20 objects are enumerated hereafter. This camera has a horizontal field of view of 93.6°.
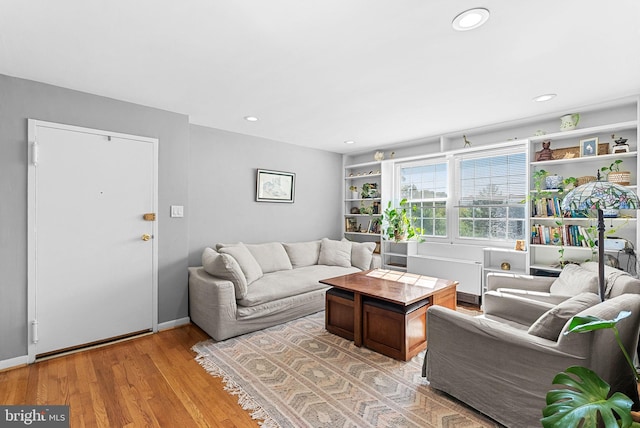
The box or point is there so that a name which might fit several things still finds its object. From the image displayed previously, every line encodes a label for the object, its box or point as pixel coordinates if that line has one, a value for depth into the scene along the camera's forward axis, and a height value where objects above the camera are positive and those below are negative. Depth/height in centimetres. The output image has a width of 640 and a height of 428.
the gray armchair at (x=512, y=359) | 150 -81
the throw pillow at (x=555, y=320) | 160 -57
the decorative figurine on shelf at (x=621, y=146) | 290 +67
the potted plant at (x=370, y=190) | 516 +41
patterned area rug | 181 -122
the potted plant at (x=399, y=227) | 459 -20
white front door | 251 -22
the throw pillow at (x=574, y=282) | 223 -53
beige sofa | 289 -78
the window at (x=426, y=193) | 451 +33
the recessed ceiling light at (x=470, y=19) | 162 +109
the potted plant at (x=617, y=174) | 291 +40
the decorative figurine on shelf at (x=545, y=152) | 340 +71
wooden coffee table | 248 -85
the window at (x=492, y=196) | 381 +25
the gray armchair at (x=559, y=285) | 208 -59
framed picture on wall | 437 +42
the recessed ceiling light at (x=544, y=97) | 279 +111
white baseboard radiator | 381 -77
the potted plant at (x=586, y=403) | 102 -67
